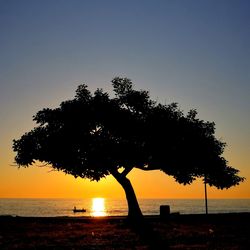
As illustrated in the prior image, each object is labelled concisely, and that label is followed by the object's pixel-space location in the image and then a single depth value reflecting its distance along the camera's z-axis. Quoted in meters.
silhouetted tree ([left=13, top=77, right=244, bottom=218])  39.81
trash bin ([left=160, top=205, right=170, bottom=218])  42.79
